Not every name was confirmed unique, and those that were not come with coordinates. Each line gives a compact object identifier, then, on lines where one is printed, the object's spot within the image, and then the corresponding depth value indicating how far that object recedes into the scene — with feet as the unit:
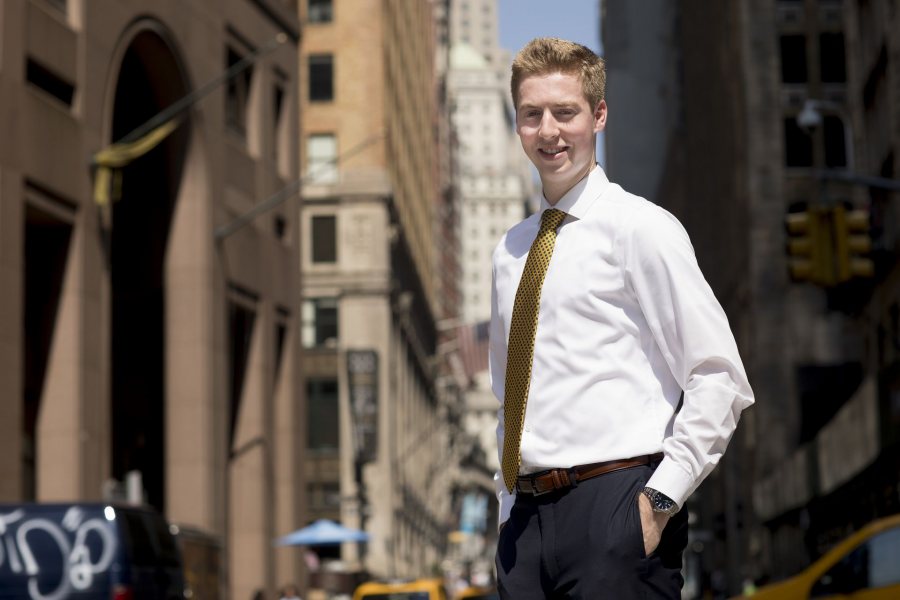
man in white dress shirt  13.79
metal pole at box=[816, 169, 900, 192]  74.95
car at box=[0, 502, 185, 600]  50.08
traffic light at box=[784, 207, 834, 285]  64.28
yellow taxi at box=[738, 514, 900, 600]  43.78
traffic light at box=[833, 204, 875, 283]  63.62
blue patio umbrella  130.00
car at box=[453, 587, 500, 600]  84.17
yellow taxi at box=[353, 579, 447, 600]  77.25
